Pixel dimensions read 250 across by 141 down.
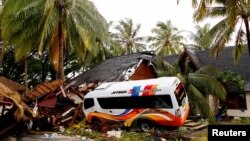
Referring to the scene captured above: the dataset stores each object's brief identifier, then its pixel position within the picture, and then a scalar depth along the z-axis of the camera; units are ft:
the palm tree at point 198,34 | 135.85
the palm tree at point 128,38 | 146.00
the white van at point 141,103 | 54.92
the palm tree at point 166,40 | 142.51
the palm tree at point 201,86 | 68.44
